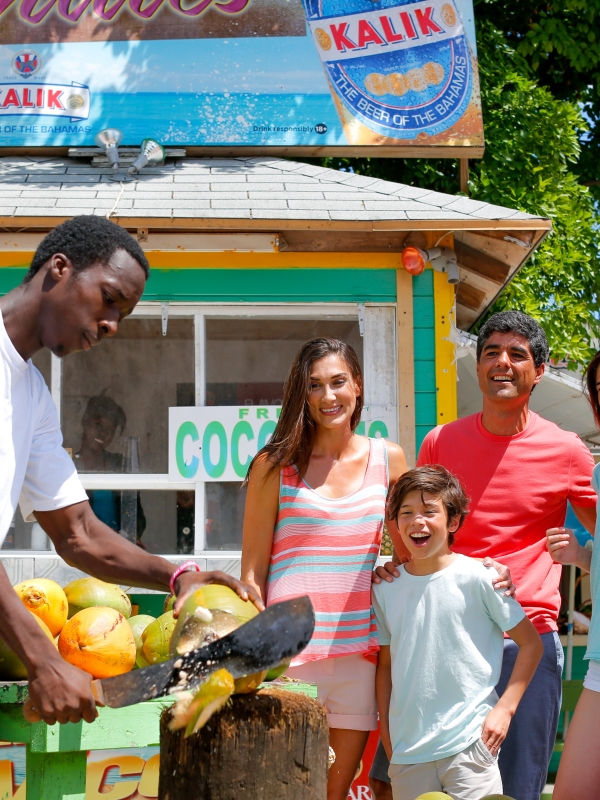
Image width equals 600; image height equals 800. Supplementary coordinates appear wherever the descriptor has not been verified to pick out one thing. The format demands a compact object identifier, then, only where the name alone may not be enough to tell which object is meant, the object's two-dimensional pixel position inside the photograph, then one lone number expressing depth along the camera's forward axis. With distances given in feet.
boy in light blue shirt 9.91
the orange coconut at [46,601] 10.11
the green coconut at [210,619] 6.82
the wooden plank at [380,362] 20.10
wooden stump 6.57
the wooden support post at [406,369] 19.72
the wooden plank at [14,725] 8.52
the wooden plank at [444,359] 19.75
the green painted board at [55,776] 8.74
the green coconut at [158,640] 9.55
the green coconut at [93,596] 11.25
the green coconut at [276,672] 7.29
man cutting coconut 6.96
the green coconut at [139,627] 10.16
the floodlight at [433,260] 19.60
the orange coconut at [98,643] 9.49
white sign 19.69
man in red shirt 10.77
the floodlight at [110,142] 23.08
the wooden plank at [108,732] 8.65
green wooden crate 8.59
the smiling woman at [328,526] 10.19
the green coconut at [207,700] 6.27
